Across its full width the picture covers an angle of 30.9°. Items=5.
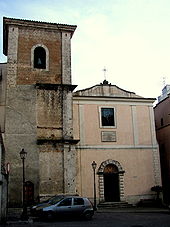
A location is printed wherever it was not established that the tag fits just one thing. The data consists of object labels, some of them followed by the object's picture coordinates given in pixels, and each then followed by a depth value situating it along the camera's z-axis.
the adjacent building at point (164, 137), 28.86
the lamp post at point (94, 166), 23.27
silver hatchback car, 16.38
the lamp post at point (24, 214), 16.27
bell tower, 21.48
